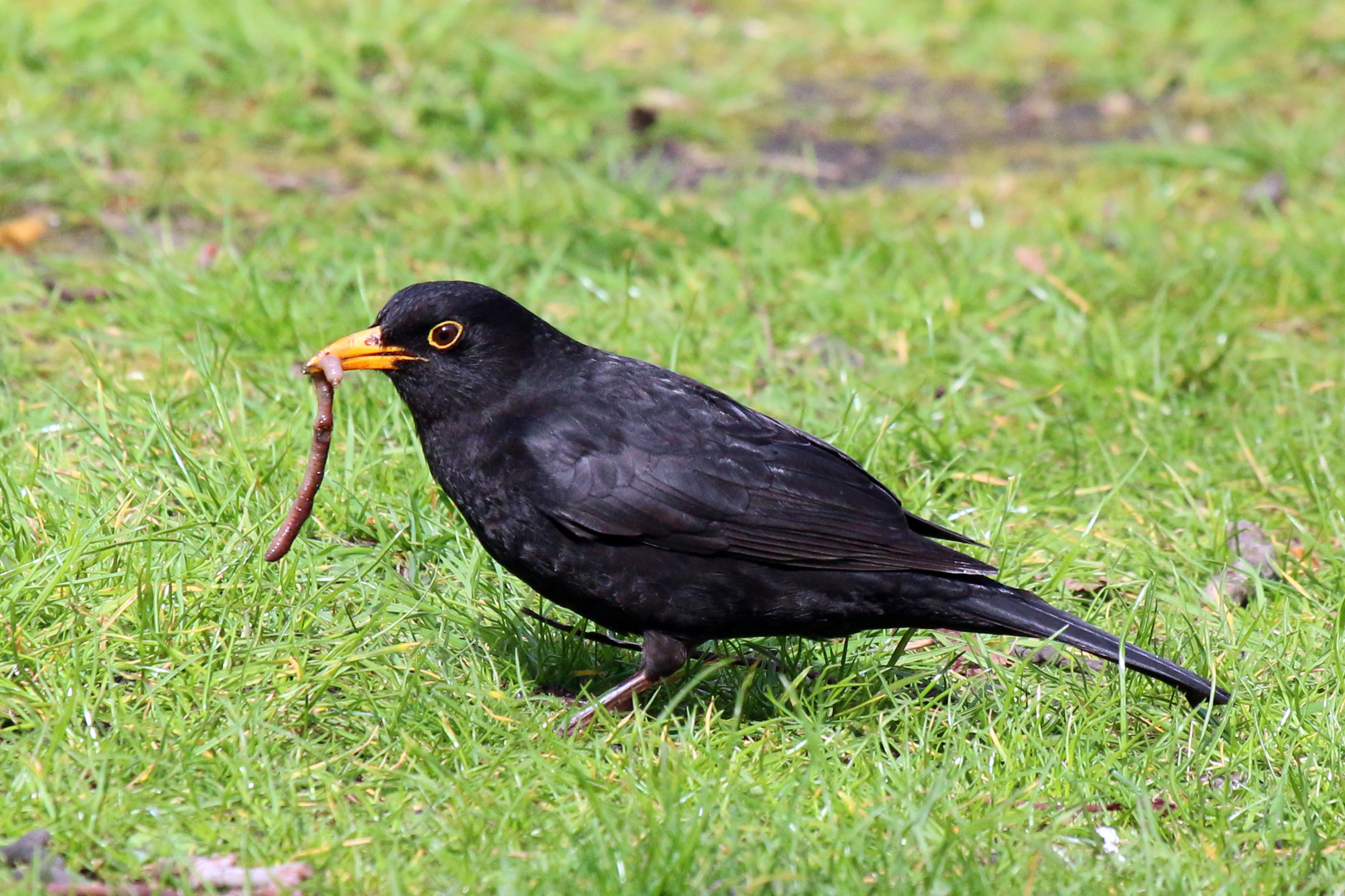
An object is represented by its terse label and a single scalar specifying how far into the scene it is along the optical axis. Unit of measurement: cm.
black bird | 783
